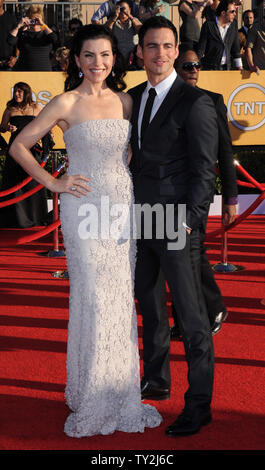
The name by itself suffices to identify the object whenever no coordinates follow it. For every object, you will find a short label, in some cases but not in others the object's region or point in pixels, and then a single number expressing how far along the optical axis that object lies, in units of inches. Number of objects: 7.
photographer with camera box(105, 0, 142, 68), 445.1
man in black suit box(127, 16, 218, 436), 132.6
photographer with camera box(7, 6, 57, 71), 438.9
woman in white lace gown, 134.9
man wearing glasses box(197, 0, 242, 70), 430.0
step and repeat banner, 418.3
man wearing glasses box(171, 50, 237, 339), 164.1
